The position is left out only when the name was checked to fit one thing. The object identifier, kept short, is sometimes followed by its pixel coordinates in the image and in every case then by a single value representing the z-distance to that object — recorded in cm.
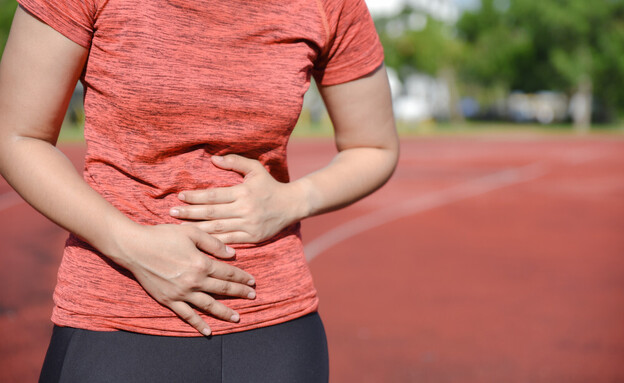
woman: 117
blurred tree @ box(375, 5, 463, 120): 4719
